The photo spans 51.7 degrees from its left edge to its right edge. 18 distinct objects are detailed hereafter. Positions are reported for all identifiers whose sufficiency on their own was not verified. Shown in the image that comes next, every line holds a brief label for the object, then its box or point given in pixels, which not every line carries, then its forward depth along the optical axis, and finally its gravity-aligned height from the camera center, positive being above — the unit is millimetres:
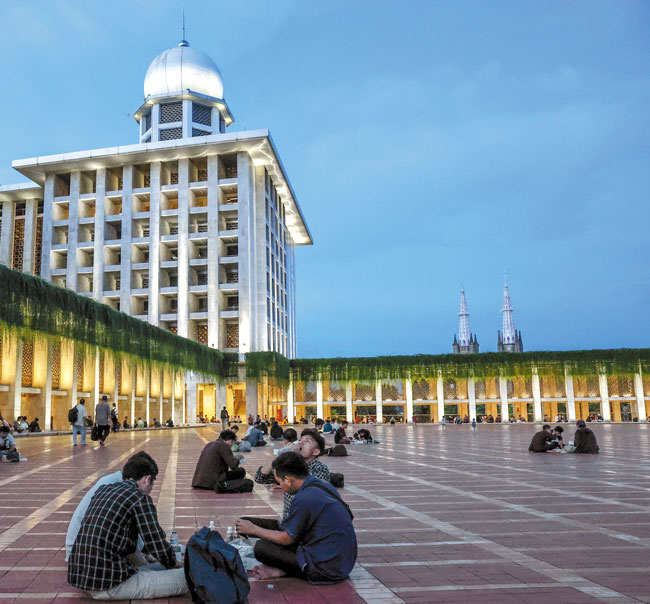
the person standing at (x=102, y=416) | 20422 -707
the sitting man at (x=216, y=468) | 10016 -1170
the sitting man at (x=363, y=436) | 24156 -1793
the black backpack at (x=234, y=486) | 9766 -1404
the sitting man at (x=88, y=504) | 4680 -797
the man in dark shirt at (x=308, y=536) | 4793 -1067
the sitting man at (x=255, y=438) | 22016 -1601
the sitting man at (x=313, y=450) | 7445 -707
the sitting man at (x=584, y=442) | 17203 -1545
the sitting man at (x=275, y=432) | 25338 -1656
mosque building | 56062 +13962
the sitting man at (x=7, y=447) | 15305 -1206
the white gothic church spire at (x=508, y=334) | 164375 +12106
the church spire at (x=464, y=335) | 161838 +12078
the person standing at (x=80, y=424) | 20531 -956
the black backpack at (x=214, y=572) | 4184 -1154
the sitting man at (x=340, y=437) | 20844 -1570
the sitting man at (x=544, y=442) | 17609 -1564
